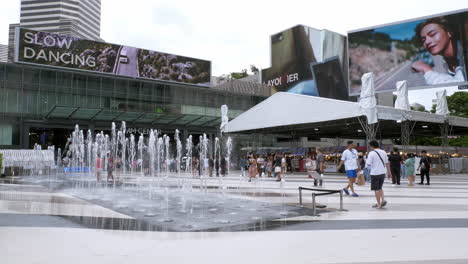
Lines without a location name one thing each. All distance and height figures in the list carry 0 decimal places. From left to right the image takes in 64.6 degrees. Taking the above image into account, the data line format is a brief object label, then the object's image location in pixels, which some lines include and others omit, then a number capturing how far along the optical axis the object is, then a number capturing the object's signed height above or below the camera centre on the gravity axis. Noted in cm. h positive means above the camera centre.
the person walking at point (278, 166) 1935 -83
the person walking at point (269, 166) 2414 -104
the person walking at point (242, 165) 2505 -103
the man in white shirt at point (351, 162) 1142 -35
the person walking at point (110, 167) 1780 -84
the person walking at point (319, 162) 1658 -51
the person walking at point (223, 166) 2645 -114
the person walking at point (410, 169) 1695 -83
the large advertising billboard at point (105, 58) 3819 +1054
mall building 3722 +528
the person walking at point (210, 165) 2544 -103
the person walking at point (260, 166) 2572 -109
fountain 726 -142
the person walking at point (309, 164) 1936 -70
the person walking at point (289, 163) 3206 -110
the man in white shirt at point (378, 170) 873 -46
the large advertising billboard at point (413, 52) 3841 +1122
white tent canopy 2261 +252
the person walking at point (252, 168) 2061 -102
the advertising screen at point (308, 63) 6341 +1587
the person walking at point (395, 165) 1562 -62
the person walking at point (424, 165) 1689 -65
